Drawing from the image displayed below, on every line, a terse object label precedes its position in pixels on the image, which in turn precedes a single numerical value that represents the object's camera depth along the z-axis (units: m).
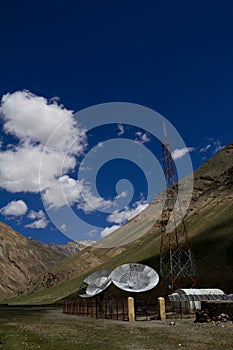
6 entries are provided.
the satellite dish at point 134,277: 47.22
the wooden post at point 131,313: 40.68
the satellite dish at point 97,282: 54.81
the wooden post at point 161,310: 40.88
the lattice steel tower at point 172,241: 66.82
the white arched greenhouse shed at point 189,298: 47.58
